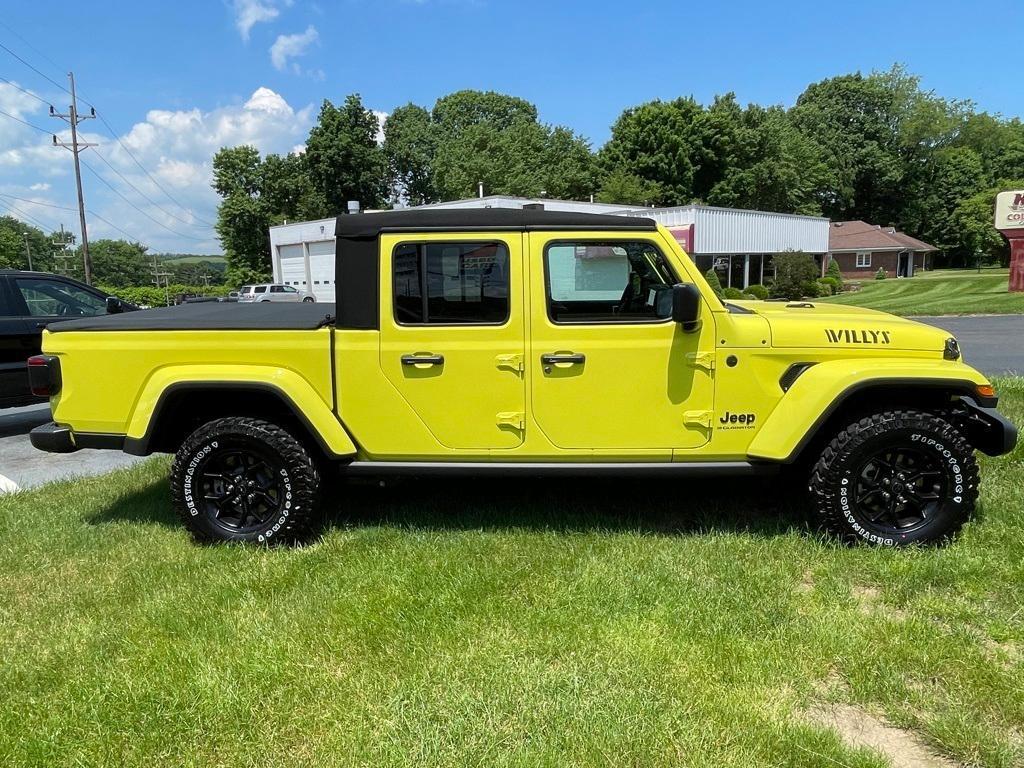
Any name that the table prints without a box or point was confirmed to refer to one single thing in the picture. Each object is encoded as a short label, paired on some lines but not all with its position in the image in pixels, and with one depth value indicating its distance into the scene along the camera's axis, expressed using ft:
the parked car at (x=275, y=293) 114.52
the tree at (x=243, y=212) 192.03
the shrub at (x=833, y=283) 118.83
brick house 178.09
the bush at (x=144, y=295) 152.15
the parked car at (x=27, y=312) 23.86
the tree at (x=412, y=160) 223.92
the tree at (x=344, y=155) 178.81
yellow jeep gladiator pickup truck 12.87
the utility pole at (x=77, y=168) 111.45
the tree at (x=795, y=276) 105.64
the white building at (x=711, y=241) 101.71
